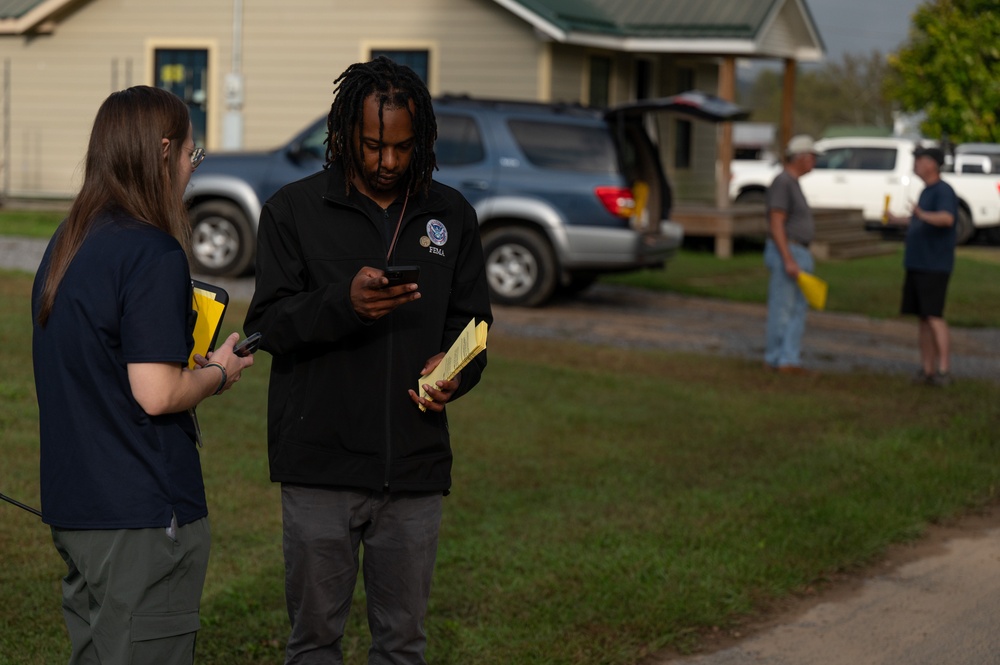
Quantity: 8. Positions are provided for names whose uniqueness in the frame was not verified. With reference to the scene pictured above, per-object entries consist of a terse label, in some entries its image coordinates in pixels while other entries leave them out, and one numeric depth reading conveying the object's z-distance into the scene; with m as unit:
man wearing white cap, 10.27
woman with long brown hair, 2.93
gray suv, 13.64
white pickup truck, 25.86
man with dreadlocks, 3.41
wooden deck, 21.17
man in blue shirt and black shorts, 10.20
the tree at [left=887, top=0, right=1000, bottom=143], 36.41
